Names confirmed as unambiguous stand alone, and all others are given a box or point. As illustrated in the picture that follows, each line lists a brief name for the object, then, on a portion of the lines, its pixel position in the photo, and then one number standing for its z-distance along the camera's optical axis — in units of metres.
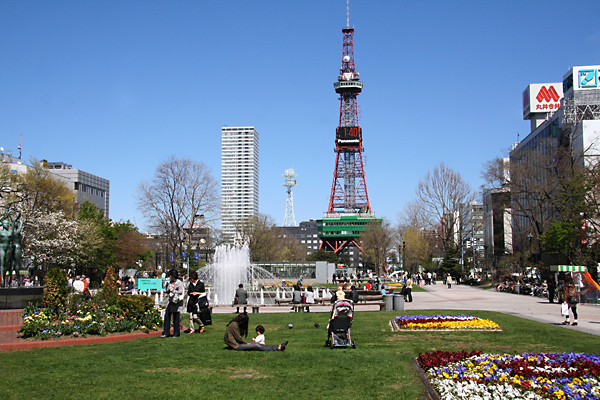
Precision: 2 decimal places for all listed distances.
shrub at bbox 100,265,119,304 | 17.50
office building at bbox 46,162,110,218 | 101.69
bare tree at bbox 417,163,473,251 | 62.62
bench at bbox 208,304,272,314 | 22.71
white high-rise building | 116.49
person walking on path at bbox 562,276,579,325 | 17.03
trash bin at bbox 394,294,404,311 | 23.73
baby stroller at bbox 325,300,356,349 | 12.26
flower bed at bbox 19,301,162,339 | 12.78
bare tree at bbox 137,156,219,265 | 50.56
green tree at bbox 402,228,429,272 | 79.88
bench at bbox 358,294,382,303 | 26.16
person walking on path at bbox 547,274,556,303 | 29.30
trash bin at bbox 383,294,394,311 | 23.92
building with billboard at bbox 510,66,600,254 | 45.15
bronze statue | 19.69
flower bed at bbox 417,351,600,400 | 7.33
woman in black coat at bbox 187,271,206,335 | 15.09
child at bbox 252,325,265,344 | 11.95
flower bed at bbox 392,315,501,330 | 15.77
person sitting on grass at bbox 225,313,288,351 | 11.75
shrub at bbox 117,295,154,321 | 14.96
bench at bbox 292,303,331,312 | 23.23
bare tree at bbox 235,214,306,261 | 82.12
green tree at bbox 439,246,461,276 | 61.03
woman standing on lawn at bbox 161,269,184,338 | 13.73
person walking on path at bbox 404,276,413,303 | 29.33
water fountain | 34.44
